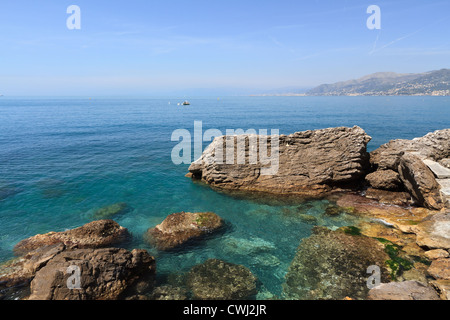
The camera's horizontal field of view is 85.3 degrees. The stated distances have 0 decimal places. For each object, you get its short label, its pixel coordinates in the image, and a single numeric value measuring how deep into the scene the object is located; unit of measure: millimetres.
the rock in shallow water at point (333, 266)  12688
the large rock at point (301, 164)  25297
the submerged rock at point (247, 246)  16516
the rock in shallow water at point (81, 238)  16406
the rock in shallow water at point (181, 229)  17312
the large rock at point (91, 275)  11172
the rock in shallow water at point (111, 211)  21547
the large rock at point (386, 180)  24031
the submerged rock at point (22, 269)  12872
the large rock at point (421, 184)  19500
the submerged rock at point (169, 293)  12383
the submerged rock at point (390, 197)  21969
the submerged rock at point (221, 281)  12602
